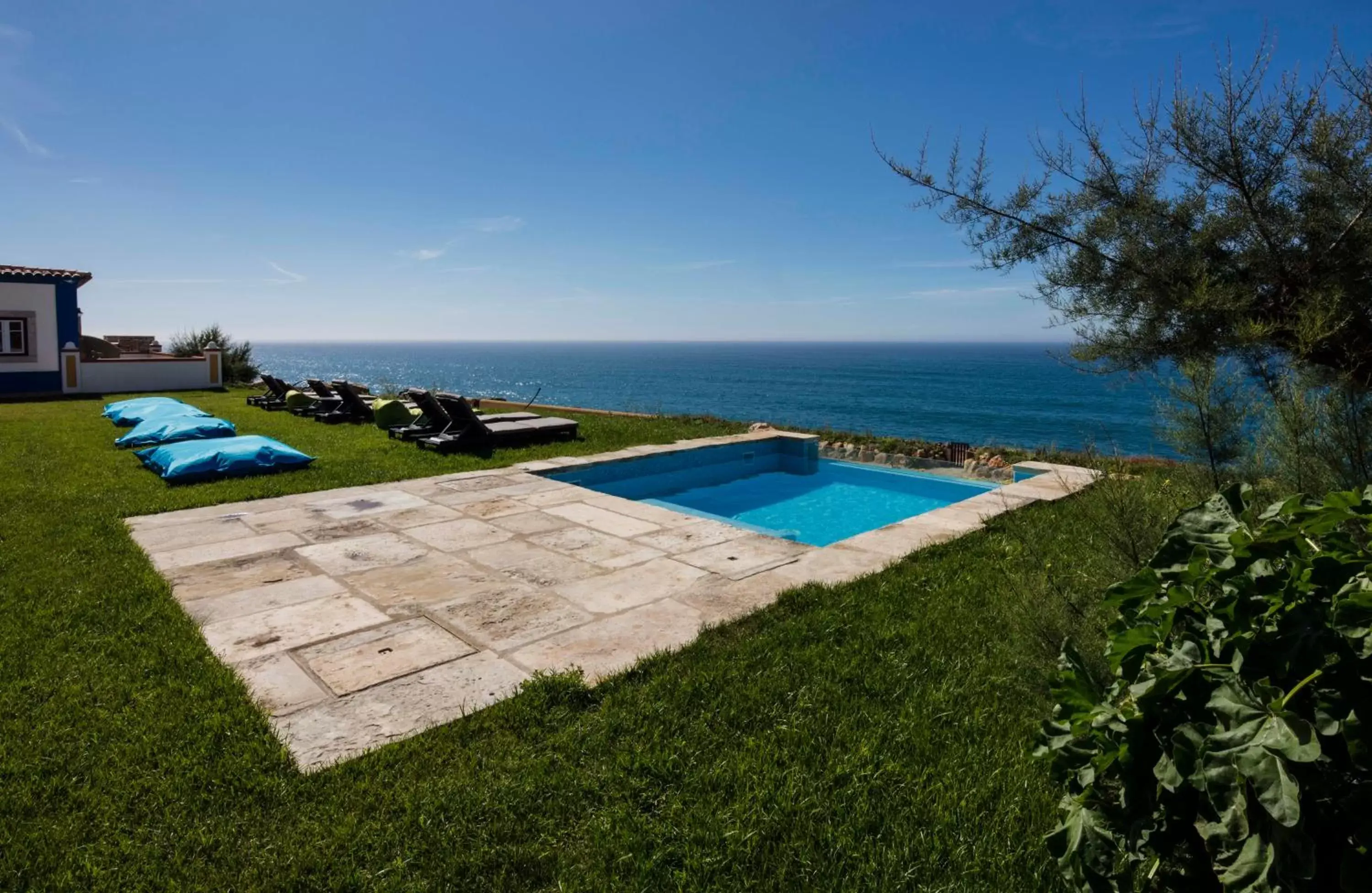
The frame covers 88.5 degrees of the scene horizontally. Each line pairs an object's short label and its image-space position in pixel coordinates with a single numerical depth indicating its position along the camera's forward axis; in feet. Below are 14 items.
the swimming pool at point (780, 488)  28.04
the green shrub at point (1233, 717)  3.44
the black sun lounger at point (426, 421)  34.42
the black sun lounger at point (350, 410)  43.11
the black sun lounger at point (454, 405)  33.42
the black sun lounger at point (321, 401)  44.62
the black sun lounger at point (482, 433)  33.02
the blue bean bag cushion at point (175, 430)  31.14
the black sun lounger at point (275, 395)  48.96
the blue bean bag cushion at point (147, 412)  35.37
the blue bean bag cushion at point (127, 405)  40.16
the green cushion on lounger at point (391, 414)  39.50
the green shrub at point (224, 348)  74.69
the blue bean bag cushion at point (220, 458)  25.73
